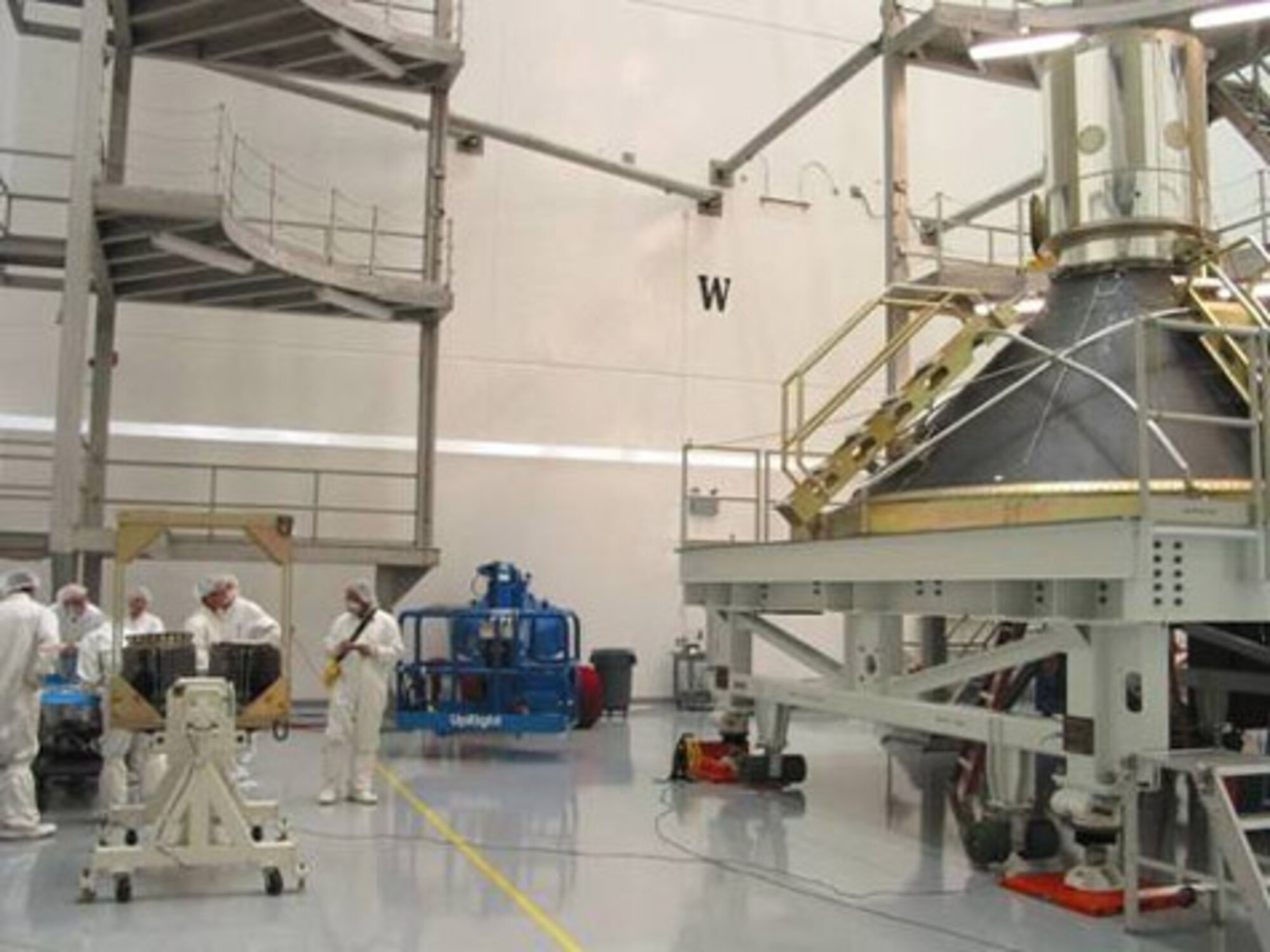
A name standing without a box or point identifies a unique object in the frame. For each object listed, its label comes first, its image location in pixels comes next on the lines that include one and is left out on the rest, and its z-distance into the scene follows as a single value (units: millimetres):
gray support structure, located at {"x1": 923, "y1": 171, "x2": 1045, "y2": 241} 14273
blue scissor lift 10969
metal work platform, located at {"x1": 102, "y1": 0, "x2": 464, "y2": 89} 11625
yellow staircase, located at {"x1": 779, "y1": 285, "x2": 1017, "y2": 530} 8023
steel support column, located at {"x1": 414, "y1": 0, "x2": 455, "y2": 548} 12656
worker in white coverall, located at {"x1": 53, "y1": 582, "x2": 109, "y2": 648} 8836
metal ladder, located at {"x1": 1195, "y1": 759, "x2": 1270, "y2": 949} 4825
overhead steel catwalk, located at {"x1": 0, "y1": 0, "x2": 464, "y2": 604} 10148
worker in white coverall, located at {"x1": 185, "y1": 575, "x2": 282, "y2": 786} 8289
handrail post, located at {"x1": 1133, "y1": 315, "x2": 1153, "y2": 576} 5312
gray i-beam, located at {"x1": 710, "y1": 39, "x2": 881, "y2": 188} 12867
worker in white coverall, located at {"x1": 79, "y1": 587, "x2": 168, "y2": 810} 7652
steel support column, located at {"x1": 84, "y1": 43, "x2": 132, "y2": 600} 11742
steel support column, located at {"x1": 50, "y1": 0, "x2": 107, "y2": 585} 9812
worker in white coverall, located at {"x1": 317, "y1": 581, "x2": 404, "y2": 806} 8555
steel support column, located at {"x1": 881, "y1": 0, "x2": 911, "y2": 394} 12156
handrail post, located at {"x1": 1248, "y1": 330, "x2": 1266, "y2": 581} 5508
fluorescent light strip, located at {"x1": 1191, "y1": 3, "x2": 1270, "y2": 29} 9875
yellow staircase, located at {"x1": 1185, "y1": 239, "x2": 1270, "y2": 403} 6922
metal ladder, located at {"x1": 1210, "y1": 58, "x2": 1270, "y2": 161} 12102
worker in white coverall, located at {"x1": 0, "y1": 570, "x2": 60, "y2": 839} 7012
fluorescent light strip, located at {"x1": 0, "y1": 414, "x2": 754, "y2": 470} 13445
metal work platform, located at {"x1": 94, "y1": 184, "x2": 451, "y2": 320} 10469
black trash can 14148
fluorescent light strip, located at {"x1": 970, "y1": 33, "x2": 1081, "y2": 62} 9984
